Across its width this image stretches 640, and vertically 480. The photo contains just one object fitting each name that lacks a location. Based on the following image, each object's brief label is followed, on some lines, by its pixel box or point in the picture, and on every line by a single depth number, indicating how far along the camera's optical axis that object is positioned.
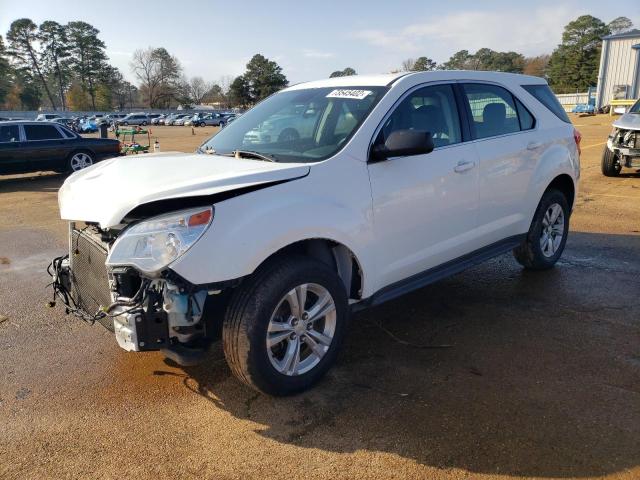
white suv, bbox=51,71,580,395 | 2.73
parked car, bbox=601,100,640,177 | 10.86
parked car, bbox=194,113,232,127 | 62.38
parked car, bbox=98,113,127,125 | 72.15
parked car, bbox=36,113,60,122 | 55.01
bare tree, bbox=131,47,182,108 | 115.88
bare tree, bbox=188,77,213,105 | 129.84
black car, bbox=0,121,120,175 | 12.92
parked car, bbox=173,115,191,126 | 66.75
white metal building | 52.22
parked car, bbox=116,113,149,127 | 66.12
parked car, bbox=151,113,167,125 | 72.31
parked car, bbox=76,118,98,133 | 50.56
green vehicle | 15.74
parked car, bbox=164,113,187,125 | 67.96
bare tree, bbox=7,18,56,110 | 93.50
